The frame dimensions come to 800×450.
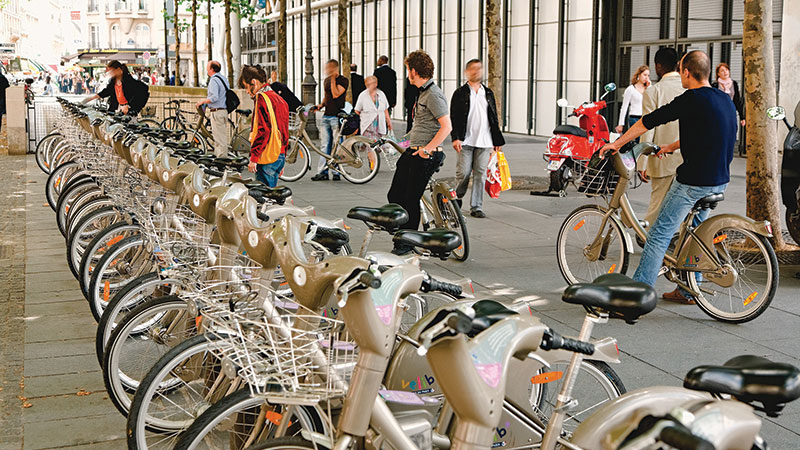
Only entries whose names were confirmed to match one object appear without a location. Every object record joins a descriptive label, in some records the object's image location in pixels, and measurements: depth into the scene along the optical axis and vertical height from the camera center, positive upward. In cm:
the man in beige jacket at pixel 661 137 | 875 -29
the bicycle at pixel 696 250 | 642 -103
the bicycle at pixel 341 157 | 1463 -78
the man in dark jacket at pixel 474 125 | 1034 -20
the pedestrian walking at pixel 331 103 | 1530 +7
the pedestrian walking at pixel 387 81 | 1680 +47
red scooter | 1276 -62
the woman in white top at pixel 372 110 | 1503 -4
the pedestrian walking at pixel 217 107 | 1633 +1
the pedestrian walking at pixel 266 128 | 897 -20
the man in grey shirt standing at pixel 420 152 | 827 -39
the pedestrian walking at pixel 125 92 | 1488 +25
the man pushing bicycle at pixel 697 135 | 637 -19
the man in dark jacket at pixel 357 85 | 1748 +41
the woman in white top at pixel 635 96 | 1480 +17
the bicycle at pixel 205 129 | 1723 -44
